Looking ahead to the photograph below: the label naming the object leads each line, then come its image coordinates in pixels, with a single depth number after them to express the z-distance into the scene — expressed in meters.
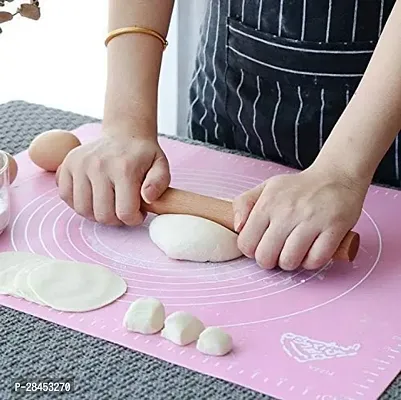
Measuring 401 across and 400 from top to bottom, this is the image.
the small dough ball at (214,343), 0.80
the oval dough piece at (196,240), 0.93
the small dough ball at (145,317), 0.83
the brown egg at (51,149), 1.09
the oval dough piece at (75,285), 0.87
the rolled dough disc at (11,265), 0.89
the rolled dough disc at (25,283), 0.88
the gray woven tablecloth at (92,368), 0.76
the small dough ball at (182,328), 0.82
